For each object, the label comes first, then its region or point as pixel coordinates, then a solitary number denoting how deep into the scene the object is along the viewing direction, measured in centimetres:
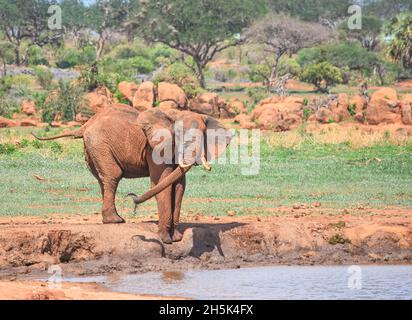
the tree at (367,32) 5891
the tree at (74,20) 6428
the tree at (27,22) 6028
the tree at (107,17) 6312
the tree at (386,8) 7625
